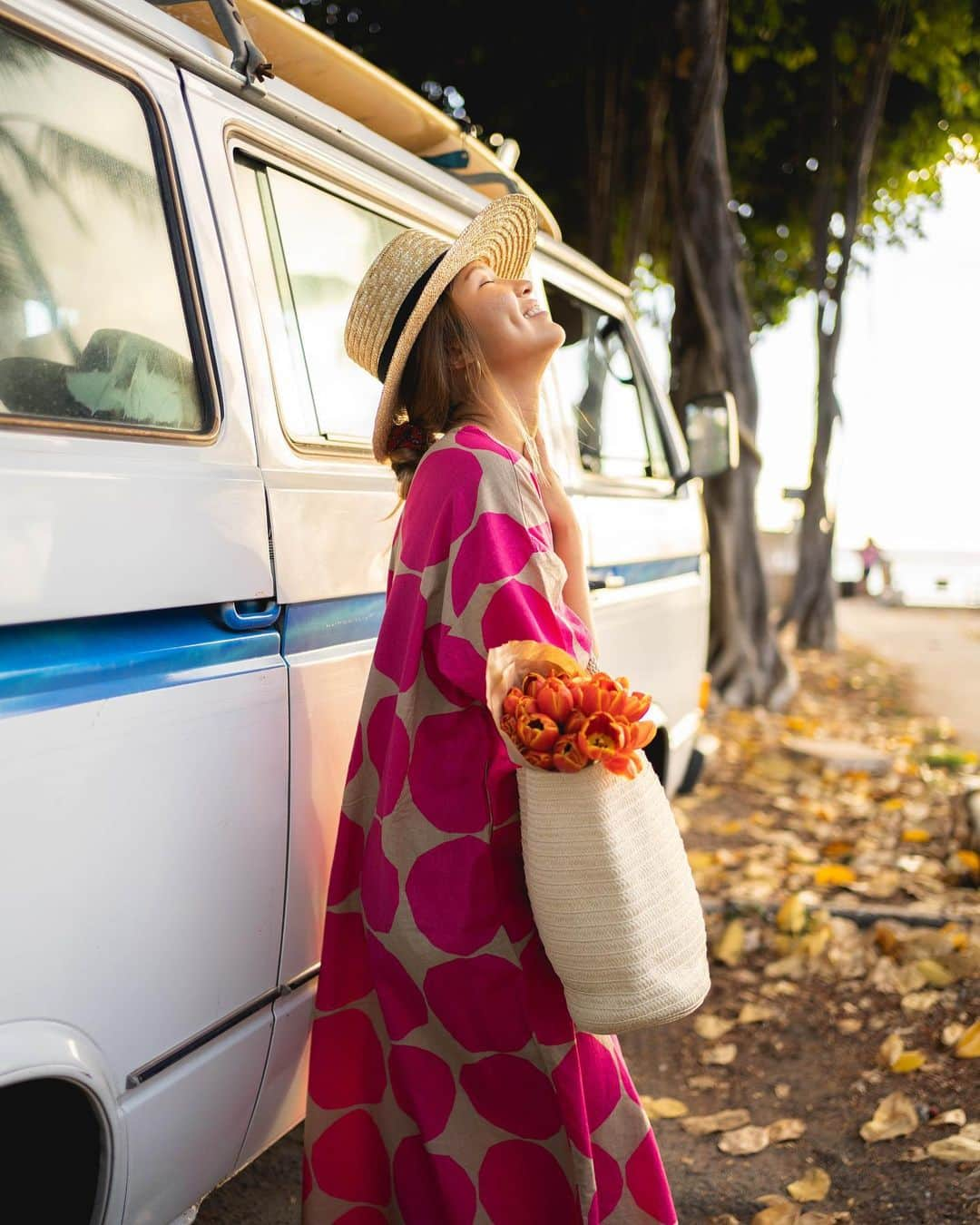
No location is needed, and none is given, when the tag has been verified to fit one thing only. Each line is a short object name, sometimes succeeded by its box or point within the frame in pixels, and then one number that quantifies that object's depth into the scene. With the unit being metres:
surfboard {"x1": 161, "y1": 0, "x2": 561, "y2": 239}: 2.18
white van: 1.40
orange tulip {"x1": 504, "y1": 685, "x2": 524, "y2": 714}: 1.54
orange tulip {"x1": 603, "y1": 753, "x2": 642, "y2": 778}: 1.57
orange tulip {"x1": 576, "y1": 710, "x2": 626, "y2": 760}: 1.54
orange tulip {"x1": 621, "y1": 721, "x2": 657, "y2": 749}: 1.57
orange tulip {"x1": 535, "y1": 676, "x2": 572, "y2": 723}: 1.53
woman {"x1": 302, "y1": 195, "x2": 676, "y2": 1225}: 1.71
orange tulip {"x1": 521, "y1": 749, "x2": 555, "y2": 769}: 1.55
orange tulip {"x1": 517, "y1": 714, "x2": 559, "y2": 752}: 1.53
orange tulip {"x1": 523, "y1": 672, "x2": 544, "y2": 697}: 1.55
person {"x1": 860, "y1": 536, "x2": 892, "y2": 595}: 23.83
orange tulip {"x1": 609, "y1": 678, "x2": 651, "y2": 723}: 1.57
